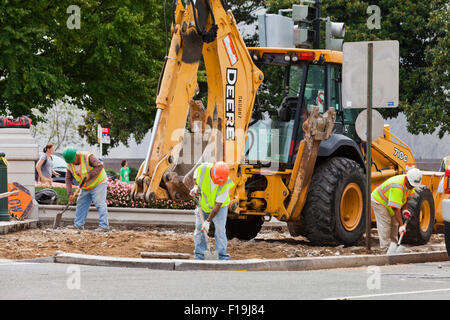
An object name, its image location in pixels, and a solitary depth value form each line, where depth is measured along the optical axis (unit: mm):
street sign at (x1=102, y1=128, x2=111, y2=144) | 37725
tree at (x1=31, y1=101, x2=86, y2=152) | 54562
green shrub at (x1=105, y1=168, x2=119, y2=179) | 37791
